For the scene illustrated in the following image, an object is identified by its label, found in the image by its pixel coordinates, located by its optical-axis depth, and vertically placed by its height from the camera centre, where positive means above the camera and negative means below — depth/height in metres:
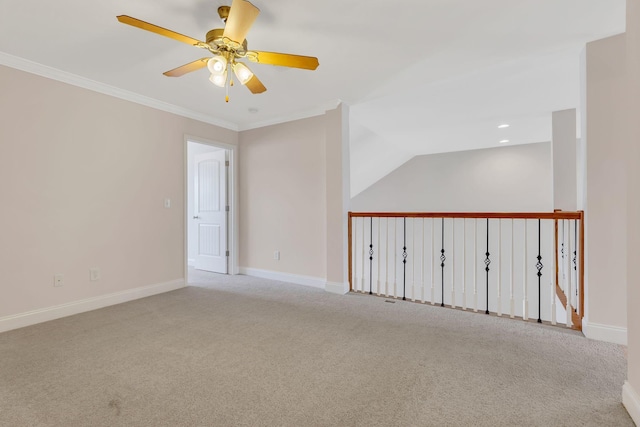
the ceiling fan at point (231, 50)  1.66 +1.08
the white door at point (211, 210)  4.84 +0.03
